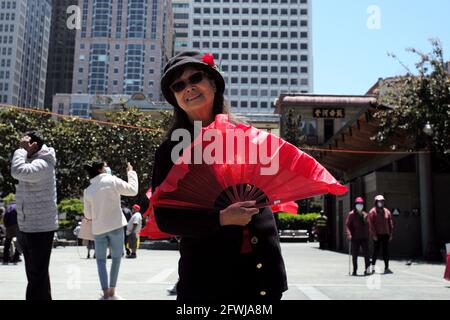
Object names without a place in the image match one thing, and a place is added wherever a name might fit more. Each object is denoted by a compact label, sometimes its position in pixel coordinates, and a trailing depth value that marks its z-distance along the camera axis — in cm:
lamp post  1801
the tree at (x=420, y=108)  1695
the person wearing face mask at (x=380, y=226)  1269
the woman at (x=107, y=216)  618
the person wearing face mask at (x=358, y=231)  1209
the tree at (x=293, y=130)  4498
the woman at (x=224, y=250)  194
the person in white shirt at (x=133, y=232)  1655
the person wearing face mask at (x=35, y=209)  476
